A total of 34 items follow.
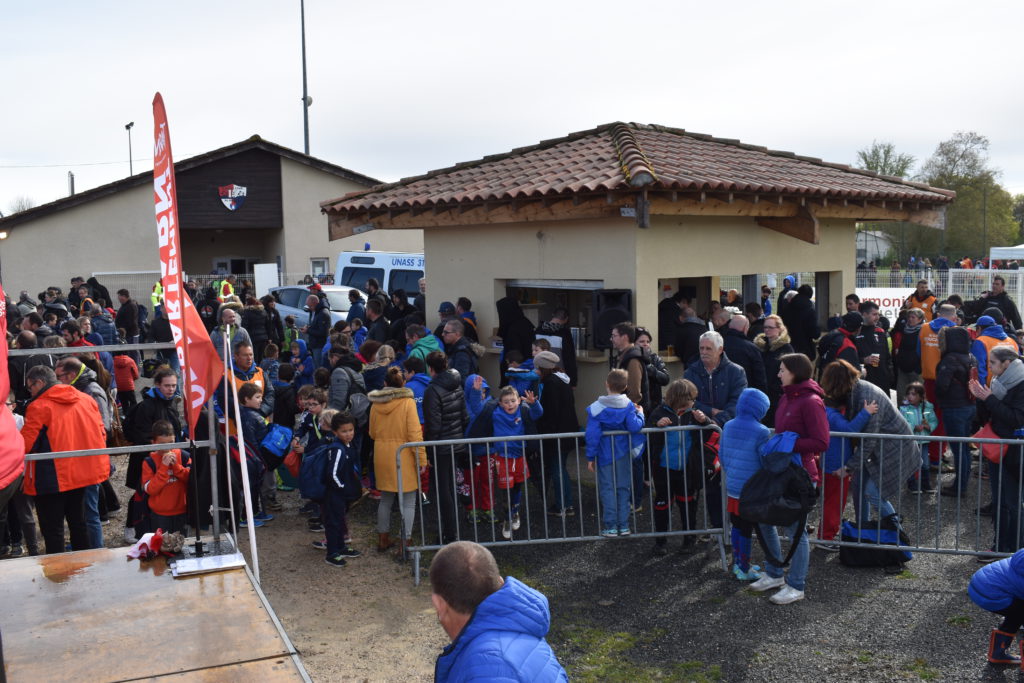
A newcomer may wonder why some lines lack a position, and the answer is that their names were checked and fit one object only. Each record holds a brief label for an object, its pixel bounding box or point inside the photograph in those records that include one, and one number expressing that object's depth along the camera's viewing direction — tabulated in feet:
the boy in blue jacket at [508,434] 24.56
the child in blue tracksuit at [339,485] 22.98
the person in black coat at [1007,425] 21.80
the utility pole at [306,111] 118.32
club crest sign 101.50
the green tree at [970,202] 178.50
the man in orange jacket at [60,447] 21.33
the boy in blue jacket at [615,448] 23.15
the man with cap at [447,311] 36.94
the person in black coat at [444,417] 25.09
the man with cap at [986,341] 28.37
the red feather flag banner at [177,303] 13.76
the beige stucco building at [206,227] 93.25
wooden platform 11.05
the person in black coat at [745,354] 28.91
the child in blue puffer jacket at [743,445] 20.48
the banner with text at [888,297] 60.75
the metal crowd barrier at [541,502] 23.18
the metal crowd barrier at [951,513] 21.76
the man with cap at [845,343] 31.58
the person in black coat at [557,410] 26.37
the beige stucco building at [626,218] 31.83
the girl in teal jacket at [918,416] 28.94
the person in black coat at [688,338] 32.04
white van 64.59
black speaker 31.68
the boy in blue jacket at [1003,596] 16.03
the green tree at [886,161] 189.57
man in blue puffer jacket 8.96
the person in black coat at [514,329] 35.55
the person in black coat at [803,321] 37.35
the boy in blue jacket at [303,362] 38.46
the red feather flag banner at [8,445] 11.14
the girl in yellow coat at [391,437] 24.17
